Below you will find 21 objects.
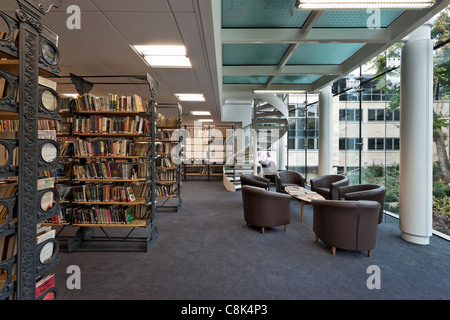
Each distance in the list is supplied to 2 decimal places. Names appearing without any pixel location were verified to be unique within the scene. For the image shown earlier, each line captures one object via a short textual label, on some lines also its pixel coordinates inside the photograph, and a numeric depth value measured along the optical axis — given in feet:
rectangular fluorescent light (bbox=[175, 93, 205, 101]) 17.72
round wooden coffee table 14.07
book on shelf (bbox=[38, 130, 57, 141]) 4.39
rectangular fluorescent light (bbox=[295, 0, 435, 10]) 7.94
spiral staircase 24.89
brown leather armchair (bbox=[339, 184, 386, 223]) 12.28
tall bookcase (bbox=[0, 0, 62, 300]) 3.55
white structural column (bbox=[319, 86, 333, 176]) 19.95
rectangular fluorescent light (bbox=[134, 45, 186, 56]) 9.86
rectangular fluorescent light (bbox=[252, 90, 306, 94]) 20.34
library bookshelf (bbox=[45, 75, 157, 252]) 10.43
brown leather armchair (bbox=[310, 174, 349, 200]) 15.80
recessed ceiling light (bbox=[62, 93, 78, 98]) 18.42
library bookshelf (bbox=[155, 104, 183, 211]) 17.70
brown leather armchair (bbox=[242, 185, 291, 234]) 12.41
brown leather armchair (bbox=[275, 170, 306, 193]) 20.44
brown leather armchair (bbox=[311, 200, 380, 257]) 9.54
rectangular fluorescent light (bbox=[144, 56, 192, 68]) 10.89
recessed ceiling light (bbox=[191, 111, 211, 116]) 26.05
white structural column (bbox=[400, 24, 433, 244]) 10.60
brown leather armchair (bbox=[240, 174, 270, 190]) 18.03
